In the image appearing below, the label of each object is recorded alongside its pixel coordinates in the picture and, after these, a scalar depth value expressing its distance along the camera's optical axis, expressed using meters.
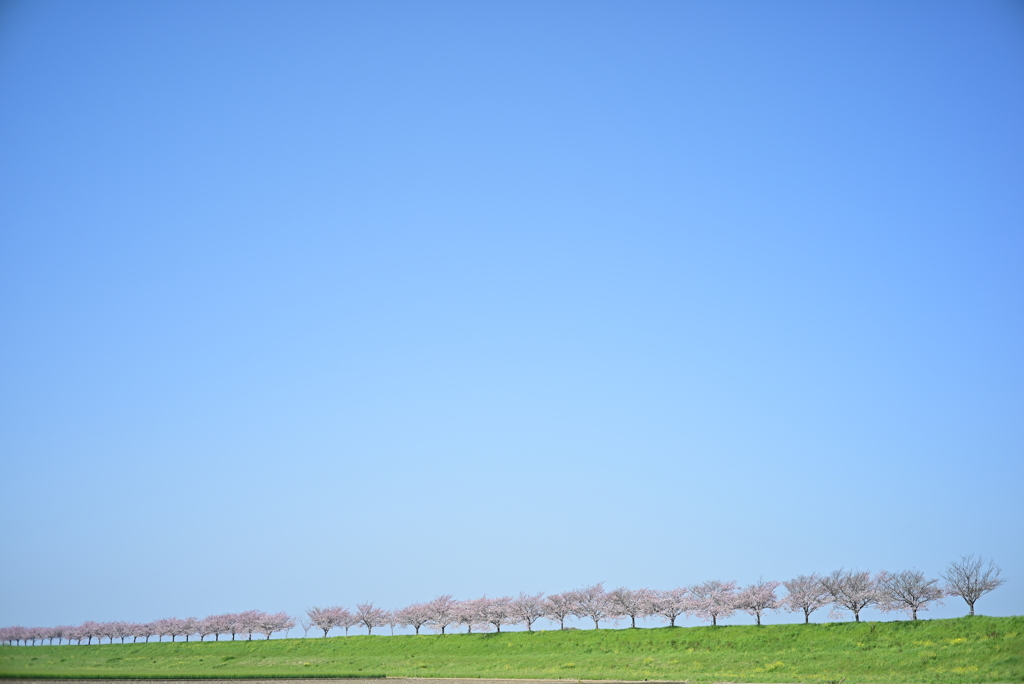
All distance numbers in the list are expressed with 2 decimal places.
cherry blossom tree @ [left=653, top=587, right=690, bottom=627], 85.06
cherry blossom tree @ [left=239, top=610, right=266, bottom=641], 116.25
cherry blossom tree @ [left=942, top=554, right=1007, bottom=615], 68.44
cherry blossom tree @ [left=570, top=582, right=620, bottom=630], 91.72
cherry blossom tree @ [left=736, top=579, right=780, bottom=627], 81.88
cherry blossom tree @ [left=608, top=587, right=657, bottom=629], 87.25
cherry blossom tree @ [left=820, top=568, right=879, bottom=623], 73.94
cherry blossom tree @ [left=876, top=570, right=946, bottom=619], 70.88
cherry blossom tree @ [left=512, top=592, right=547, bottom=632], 93.06
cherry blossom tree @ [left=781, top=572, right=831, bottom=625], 78.94
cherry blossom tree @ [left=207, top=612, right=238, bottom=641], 118.62
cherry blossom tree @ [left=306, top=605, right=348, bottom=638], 114.44
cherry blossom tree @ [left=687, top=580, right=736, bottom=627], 82.31
